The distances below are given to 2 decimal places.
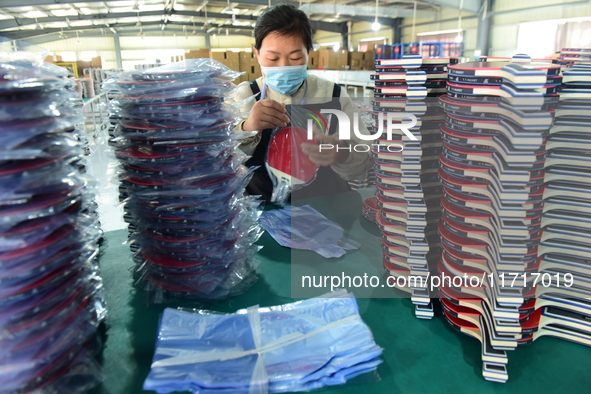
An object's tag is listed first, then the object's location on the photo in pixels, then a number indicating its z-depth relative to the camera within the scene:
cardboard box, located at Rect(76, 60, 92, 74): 12.73
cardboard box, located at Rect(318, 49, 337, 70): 10.21
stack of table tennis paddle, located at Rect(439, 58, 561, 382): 0.67
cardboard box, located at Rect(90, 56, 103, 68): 13.16
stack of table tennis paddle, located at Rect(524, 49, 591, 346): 0.74
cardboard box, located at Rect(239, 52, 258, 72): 7.83
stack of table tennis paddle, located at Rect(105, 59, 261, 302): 0.95
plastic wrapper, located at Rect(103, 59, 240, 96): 0.94
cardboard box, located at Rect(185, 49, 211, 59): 9.34
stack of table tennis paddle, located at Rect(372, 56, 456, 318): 0.86
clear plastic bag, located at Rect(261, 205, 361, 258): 1.27
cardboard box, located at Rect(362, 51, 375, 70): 10.75
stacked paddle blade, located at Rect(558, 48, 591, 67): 0.76
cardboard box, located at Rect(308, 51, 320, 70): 9.87
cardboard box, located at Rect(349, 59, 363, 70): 10.67
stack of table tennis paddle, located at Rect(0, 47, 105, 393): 0.59
